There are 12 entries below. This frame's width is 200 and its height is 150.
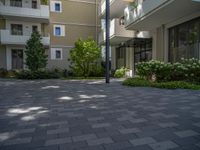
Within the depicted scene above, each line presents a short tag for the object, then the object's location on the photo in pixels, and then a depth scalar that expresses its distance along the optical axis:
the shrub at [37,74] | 16.11
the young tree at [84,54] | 15.72
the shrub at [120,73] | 17.74
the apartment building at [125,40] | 15.73
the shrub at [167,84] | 8.41
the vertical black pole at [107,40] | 11.69
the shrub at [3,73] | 19.19
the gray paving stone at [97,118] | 4.29
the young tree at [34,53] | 18.09
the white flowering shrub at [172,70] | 9.22
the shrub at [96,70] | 17.09
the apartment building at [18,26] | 19.50
